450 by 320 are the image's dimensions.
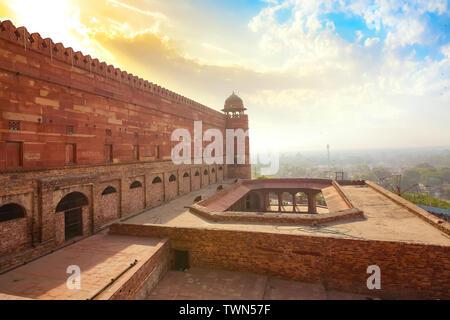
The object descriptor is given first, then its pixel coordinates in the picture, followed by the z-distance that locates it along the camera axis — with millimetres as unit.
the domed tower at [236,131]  33594
